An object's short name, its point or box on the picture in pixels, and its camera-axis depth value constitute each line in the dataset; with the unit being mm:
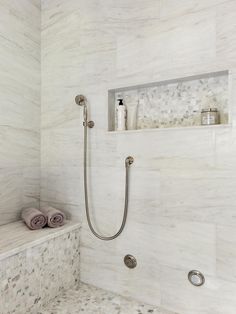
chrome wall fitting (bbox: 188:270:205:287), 1432
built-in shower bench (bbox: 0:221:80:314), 1336
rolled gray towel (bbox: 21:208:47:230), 1664
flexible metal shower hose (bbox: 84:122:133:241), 1638
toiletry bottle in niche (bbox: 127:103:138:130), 1685
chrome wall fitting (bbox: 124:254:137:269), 1630
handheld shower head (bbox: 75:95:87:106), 1795
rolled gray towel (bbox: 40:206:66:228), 1704
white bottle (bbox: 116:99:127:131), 1678
